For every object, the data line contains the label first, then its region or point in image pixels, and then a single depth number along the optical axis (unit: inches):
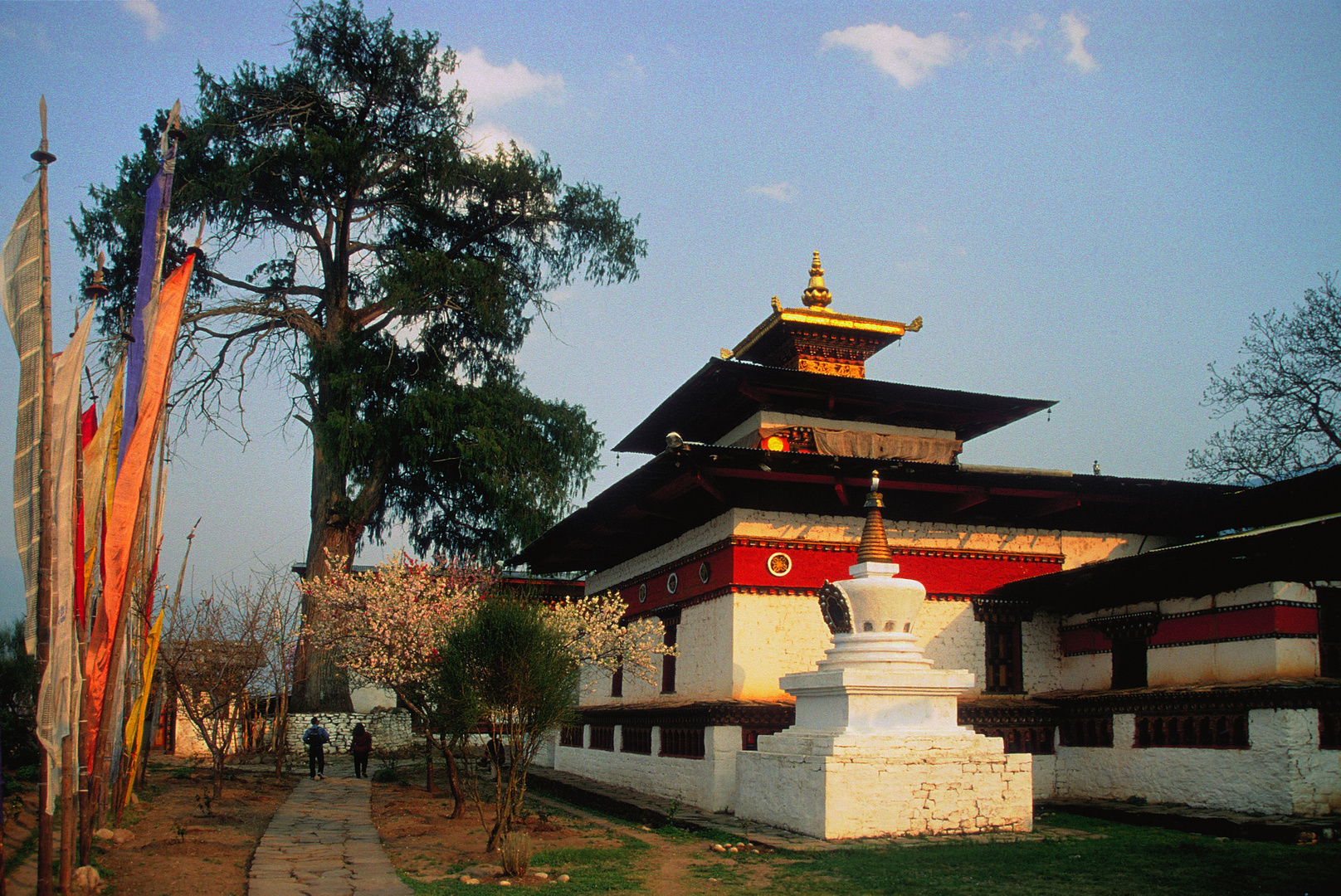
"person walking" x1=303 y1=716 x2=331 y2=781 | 725.9
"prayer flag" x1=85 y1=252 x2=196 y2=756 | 320.2
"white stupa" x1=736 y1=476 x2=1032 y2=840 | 384.8
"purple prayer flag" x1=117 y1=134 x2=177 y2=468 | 335.0
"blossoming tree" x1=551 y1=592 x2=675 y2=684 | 565.3
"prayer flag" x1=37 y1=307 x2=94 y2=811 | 253.8
